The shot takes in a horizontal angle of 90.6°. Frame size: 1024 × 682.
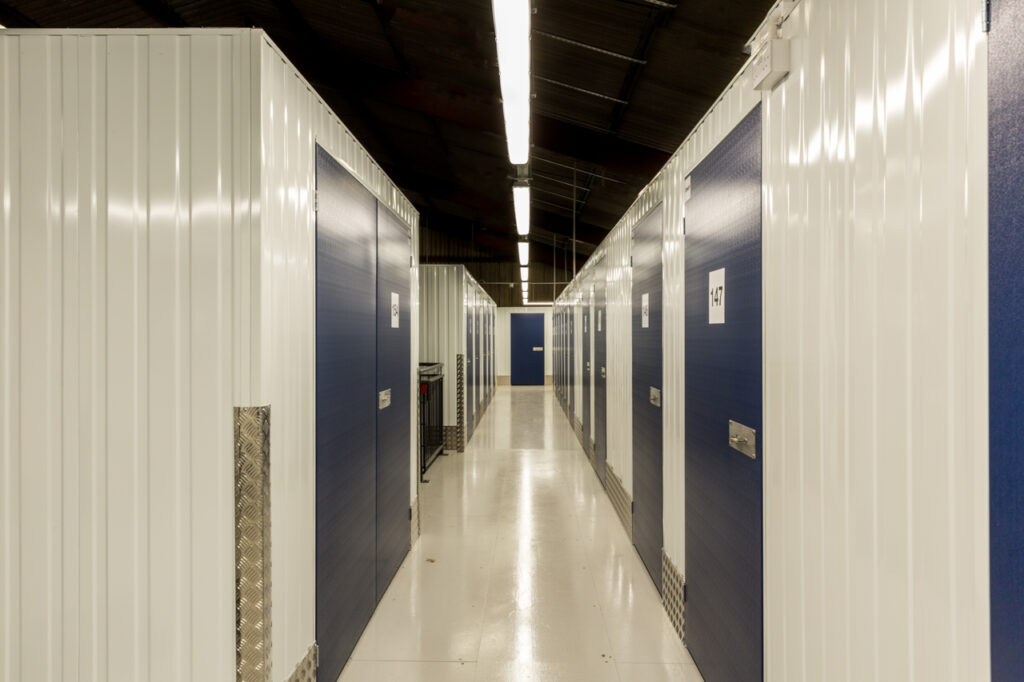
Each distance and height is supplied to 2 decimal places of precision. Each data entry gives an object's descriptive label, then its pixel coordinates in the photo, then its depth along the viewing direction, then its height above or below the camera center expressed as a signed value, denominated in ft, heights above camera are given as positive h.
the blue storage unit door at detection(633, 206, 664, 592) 10.97 -1.33
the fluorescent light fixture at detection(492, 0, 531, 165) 6.59 +4.42
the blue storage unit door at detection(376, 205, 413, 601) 10.31 -1.18
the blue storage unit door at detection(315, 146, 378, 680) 7.42 -1.14
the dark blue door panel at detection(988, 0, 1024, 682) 2.89 -0.01
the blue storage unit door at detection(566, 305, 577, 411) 31.69 -0.93
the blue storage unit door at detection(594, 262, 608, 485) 18.58 -1.51
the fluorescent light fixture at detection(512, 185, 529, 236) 18.03 +5.27
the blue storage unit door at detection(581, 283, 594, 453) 23.98 -1.37
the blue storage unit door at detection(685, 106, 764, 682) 6.38 -1.02
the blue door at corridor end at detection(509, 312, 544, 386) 58.85 -0.74
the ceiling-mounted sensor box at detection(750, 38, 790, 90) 5.56 +3.09
